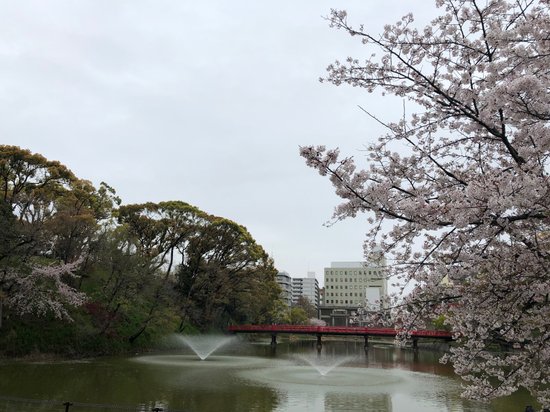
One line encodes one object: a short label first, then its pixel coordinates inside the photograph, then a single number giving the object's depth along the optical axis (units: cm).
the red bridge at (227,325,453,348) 4456
